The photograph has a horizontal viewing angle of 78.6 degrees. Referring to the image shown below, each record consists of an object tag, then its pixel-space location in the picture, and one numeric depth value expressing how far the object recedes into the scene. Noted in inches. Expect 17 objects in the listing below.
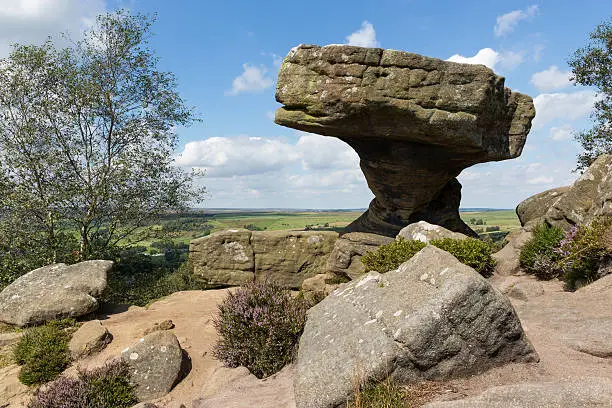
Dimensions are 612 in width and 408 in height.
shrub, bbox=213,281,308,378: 335.0
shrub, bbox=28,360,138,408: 310.0
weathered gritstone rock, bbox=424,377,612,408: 181.6
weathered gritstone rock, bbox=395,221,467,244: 556.7
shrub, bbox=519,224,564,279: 454.3
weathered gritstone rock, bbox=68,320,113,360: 417.4
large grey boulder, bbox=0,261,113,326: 492.1
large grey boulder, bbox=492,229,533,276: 497.7
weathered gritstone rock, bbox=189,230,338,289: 693.9
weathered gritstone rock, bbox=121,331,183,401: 343.3
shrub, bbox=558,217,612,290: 391.2
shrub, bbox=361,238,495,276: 481.7
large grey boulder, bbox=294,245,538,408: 239.3
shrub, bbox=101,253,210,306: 741.9
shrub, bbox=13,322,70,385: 384.5
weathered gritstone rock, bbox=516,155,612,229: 442.9
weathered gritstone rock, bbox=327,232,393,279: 598.5
